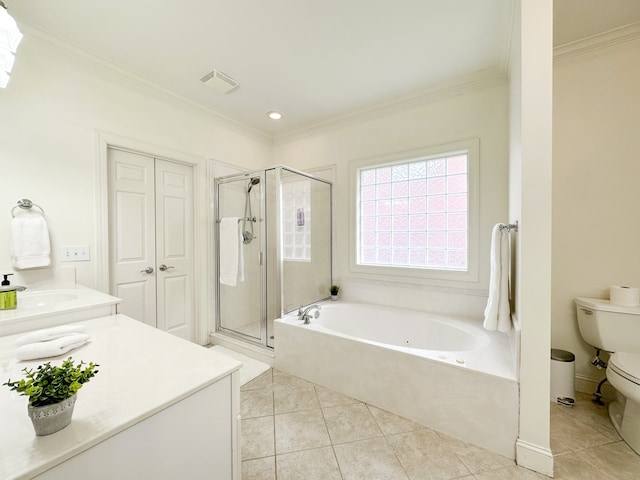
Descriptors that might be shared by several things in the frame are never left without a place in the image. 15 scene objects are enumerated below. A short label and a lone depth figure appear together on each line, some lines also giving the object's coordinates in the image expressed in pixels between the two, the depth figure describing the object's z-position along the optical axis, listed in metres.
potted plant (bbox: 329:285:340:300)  2.97
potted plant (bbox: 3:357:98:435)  0.57
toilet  1.43
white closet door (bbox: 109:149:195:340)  2.24
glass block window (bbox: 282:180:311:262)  2.66
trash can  1.82
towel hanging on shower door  2.67
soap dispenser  1.29
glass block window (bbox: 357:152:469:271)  2.46
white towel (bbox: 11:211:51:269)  1.62
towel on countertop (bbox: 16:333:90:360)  0.92
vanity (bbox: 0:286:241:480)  0.57
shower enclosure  2.55
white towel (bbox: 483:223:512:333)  1.64
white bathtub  1.46
